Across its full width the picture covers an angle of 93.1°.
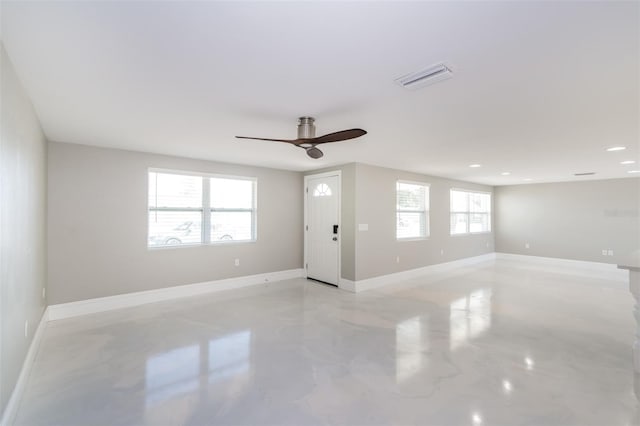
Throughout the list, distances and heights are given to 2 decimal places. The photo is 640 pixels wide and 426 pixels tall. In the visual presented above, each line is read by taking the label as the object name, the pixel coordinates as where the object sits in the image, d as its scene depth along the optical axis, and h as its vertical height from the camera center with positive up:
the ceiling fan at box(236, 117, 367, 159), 2.67 +0.71
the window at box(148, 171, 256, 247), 4.79 +0.15
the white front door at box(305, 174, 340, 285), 5.75 -0.21
